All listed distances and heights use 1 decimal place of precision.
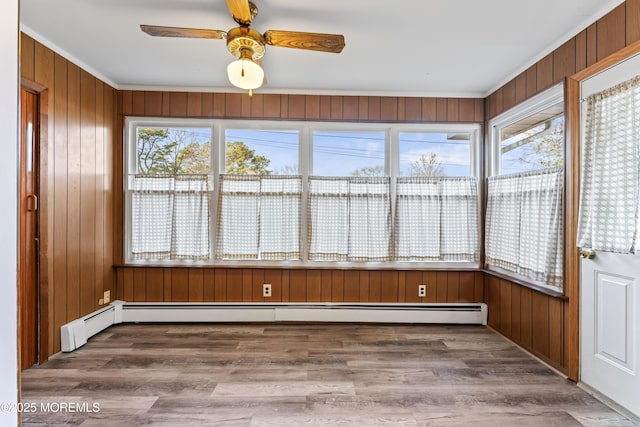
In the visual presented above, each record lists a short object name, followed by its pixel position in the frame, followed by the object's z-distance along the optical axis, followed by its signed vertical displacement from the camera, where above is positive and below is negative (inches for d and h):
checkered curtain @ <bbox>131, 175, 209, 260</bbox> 135.2 -2.7
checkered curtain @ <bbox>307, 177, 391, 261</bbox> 137.2 -3.1
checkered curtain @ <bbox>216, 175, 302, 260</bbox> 136.3 -3.0
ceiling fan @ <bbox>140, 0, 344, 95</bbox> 73.0 +40.0
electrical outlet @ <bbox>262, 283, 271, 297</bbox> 137.6 -34.2
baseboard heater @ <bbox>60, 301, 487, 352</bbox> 135.0 -43.1
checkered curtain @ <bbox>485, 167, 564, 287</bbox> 98.3 -4.2
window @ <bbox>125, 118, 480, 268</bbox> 135.6 +4.6
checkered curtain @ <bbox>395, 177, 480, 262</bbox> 137.6 -3.4
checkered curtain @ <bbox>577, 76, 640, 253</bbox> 73.7 +10.1
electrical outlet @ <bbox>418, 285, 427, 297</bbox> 138.4 -34.2
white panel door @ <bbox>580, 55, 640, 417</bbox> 75.3 -26.7
